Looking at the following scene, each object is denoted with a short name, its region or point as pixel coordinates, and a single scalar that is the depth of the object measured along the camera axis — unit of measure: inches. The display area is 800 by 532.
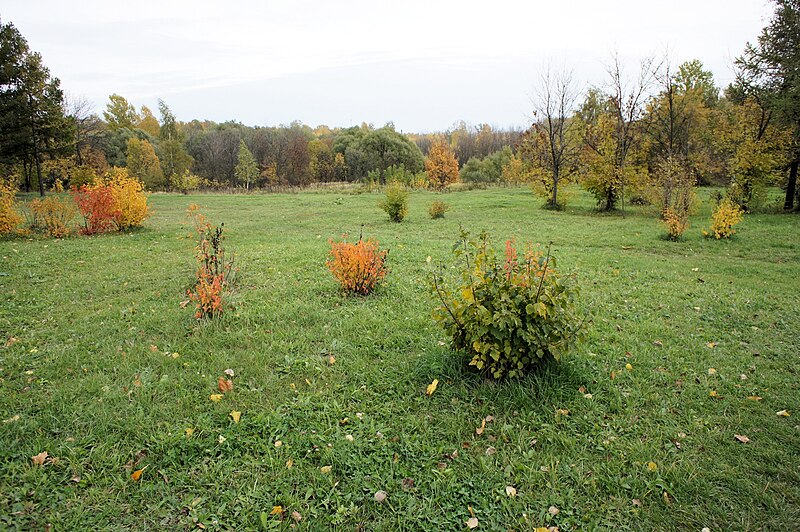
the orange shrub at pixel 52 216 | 449.6
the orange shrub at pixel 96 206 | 463.8
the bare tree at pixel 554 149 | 792.9
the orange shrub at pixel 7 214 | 431.8
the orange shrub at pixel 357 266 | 240.5
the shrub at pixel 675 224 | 447.2
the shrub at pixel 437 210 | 658.8
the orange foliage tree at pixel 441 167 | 1691.7
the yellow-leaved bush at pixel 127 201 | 480.7
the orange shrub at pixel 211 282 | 198.7
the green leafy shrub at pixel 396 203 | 621.3
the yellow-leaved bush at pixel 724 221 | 438.9
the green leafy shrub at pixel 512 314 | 137.6
